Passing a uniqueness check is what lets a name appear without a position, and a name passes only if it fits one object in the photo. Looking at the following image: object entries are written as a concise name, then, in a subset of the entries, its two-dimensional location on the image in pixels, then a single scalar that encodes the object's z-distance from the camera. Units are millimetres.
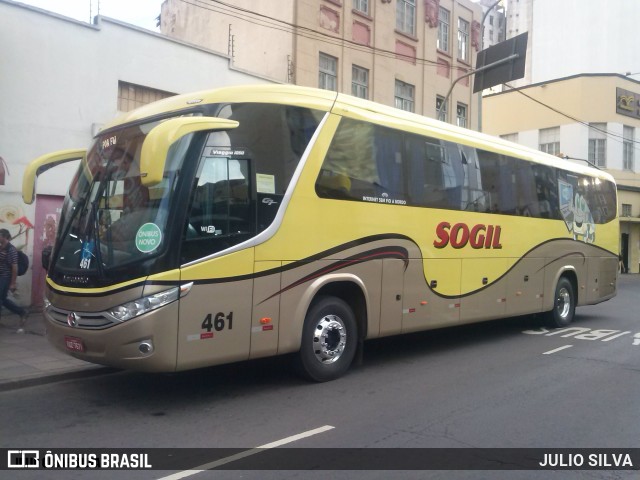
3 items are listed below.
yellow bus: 6176
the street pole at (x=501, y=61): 16969
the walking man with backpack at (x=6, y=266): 10148
